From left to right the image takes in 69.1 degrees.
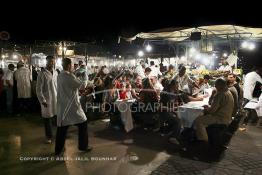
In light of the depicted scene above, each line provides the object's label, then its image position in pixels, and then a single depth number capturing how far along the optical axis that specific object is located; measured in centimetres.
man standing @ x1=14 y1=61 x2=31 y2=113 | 709
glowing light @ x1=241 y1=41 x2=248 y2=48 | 879
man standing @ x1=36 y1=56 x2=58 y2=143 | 441
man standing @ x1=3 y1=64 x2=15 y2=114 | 738
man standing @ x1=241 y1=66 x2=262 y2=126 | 649
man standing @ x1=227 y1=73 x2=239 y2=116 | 517
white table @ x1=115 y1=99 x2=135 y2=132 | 531
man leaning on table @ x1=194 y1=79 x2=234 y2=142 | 415
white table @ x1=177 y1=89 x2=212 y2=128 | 454
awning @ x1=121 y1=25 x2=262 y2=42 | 654
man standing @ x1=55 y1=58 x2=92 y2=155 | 381
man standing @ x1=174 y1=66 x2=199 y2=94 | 611
